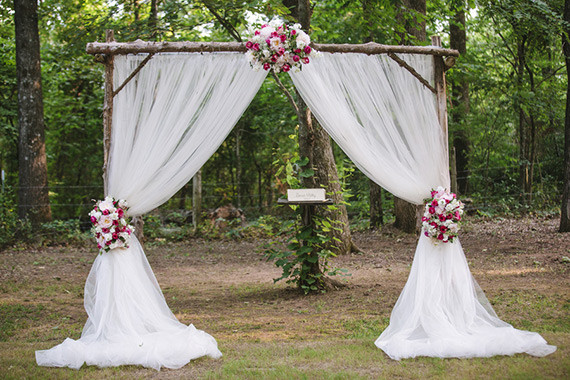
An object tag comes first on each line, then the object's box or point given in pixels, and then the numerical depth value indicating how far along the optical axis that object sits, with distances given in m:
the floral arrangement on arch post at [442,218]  4.45
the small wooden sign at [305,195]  5.27
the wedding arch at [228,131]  4.30
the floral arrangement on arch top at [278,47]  4.43
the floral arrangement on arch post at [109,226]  4.34
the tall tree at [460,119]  11.60
